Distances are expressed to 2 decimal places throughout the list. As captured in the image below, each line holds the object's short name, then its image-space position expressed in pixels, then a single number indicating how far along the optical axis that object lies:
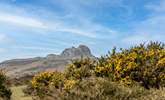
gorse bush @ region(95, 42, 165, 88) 9.50
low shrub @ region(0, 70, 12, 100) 11.67
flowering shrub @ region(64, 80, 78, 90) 8.08
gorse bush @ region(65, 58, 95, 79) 9.99
